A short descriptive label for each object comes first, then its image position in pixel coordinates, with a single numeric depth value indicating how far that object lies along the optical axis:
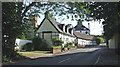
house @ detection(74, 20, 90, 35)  107.91
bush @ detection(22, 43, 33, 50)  40.78
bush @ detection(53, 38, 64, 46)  46.06
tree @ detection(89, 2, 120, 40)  12.02
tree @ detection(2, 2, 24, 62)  19.06
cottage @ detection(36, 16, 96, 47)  50.00
